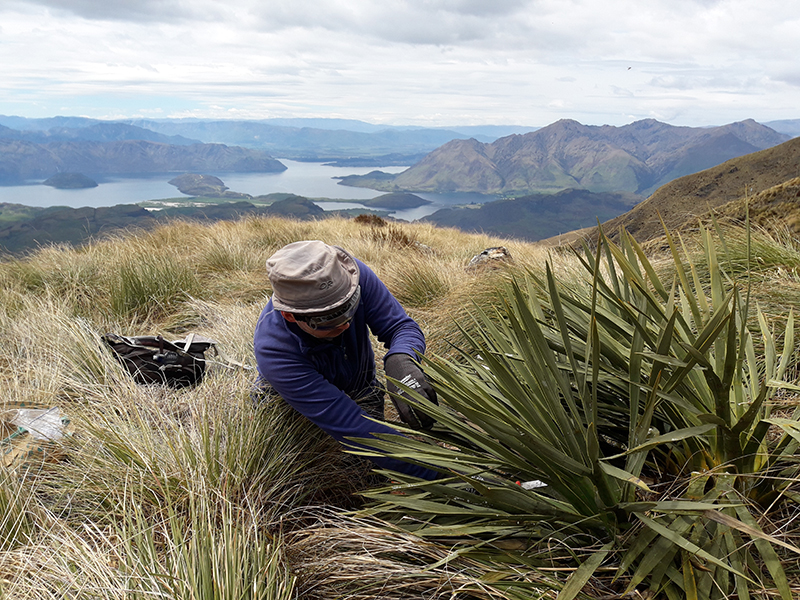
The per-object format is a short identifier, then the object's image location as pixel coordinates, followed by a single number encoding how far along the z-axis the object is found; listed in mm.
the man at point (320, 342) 2010
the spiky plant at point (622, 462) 1311
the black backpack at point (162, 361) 3557
